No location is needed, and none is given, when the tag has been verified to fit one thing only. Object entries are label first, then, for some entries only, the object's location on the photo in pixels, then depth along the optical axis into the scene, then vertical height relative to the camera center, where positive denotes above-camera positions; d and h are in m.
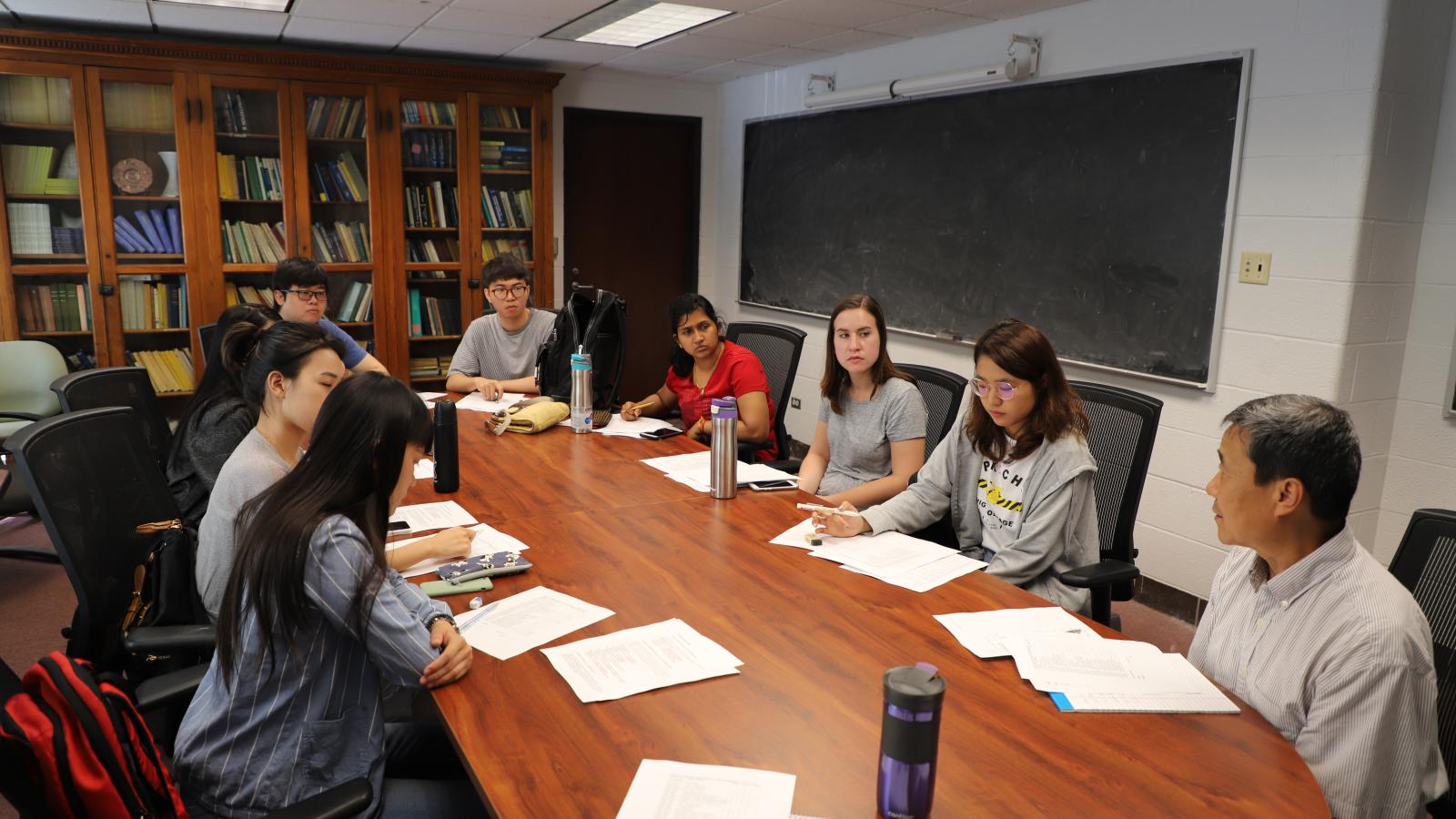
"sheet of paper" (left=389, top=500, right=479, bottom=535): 2.24 -0.63
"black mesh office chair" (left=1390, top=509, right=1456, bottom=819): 1.47 -0.49
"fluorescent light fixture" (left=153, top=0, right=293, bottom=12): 4.13 +1.05
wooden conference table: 1.21 -0.65
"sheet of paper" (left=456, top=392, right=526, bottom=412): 3.66 -0.58
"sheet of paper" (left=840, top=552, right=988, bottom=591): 1.92 -0.63
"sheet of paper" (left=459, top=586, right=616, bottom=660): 1.63 -0.65
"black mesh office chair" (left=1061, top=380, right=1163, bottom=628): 2.33 -0.46
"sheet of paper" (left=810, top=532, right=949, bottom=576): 2.02 -0.63
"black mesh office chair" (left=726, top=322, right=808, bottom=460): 3.62 -0.36
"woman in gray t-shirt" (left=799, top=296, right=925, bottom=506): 2.76 -0.45
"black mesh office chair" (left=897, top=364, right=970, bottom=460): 2.91 -0.41
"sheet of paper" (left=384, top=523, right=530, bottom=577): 1.98 -0.63
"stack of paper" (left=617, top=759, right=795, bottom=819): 1.17 -0.66
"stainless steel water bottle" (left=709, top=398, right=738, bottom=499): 2.46 -0.49
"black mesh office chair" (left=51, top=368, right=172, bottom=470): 2.56 -0.42
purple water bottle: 1.08 -0.54
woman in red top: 3.40 -0.42
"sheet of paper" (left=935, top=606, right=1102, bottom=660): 1.63 -0.63
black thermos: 2.54 -0.52
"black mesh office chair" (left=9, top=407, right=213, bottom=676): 1.78 -0.54
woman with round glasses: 2.11 -0.47
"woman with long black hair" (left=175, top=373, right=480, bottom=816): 1.40 -0.58
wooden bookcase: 4.61 +0.31
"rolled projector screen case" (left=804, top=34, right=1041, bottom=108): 4.03 +0.85
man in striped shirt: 1.28 -0.50
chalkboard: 3.46 +0.26
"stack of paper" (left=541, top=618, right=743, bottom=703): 1.48 -0.65
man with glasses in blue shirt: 3.58 -0.17
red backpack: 1.07 -0.58
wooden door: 6.15 +0.27
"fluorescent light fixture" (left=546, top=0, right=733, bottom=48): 4.23 +1.10
